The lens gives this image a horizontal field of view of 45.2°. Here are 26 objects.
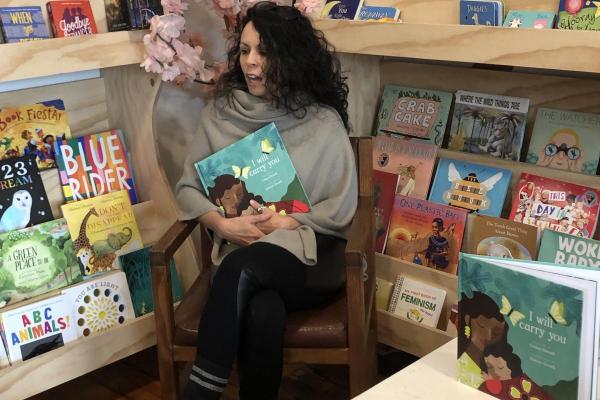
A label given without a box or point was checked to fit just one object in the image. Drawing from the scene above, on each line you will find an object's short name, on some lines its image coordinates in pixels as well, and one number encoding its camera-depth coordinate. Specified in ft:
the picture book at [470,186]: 7.18
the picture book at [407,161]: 7.72
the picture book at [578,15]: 5.97
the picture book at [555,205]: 6.56
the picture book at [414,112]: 7.75
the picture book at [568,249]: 6.28
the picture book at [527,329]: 3.69
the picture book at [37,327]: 6.79
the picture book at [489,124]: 7.16
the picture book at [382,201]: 7.95
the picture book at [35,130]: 7.15
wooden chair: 6.03
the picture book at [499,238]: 6.79
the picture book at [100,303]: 7.28
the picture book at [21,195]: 7.03
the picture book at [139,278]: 7.83
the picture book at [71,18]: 6.82
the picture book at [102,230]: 7.48
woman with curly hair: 6.03
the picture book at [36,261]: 6.95
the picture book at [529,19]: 6.29
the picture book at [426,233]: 7.38
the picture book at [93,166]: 7.56
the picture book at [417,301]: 7.34
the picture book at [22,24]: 6.46
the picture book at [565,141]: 6.64
